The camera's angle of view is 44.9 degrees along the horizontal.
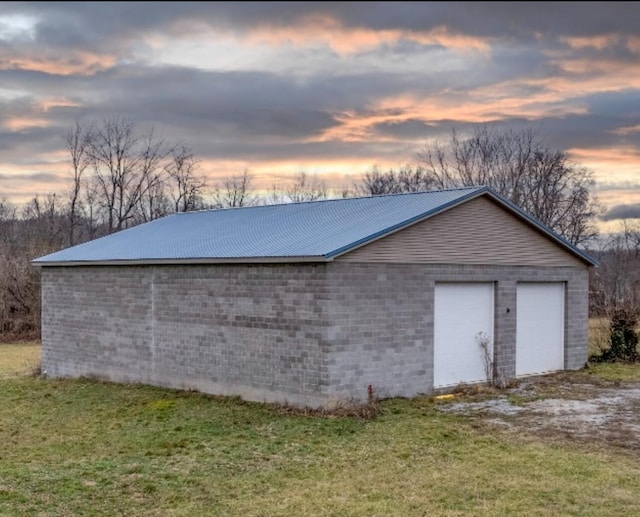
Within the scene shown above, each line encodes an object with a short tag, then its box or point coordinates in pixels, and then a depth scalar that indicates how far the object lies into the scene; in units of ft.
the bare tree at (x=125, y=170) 147.13
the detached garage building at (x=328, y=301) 43.62
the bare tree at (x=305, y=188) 163.22
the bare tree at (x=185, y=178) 152.35
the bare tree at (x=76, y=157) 145.18
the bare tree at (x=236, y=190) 161.99
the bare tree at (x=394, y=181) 158.51
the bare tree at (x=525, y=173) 142.82
